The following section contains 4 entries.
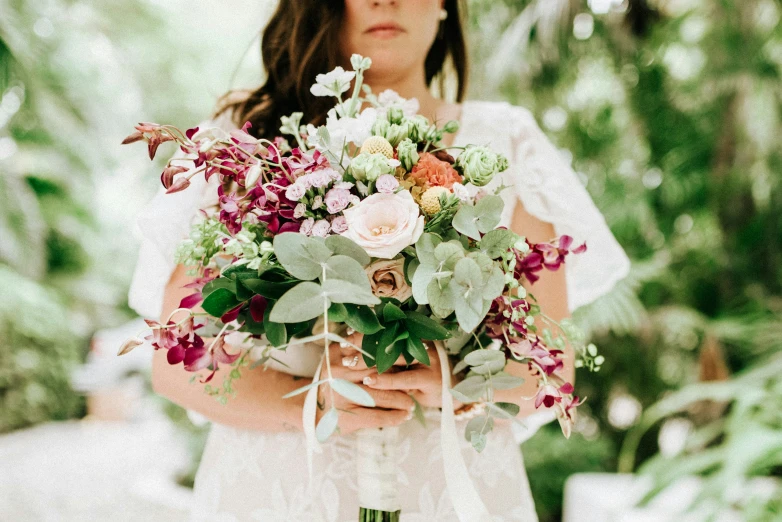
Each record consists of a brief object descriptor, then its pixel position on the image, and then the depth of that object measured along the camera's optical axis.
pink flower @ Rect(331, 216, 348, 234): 0.81
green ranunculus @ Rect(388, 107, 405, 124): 0.90
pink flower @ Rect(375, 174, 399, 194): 0.79
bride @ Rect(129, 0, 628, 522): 1.11
